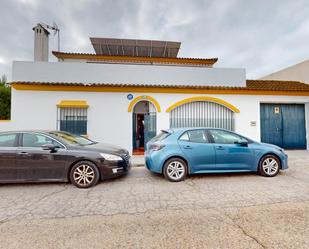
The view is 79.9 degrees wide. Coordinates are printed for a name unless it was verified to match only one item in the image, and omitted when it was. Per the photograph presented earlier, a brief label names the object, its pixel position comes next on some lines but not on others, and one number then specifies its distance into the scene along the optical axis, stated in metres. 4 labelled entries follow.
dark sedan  4.59
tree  12.88
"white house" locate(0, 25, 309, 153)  8.57
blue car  5.05
